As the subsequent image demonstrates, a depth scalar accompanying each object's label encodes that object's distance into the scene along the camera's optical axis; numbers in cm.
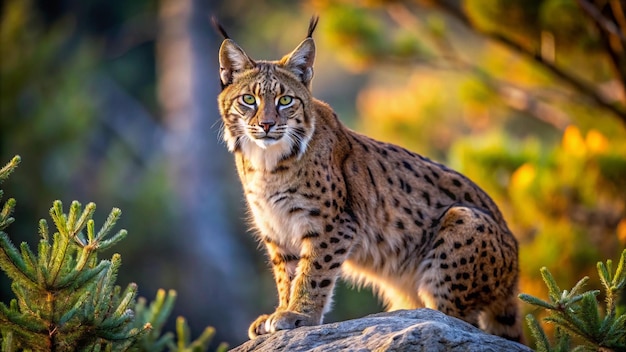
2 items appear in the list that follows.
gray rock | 1062
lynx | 1441
